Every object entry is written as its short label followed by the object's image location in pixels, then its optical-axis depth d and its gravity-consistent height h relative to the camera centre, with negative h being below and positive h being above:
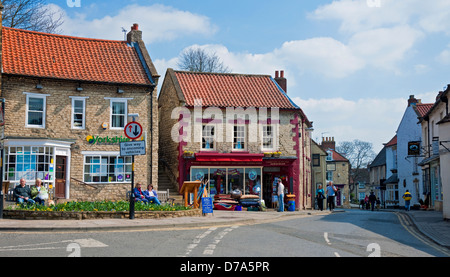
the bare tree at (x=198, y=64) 49.31 +11.22
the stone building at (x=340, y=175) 73.50 +0.74
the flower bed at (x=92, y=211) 16.92 -1.11
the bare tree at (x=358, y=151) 83.75 +4.80
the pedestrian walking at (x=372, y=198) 41.33 -1.49
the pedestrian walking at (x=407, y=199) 34.47 -1.27
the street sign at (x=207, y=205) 20.27 -1.02
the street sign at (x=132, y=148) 17.35 +1.07
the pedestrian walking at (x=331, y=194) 30.20 -0.84
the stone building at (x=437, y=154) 20.88 +1.29
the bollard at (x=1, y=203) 16.86 -0.82
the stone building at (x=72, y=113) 26.34 +3.66
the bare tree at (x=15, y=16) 34.47 +11.35
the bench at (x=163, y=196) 27.55 -0.92
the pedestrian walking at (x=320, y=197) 30.75 -1.03
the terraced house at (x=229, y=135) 31.50 +2.82
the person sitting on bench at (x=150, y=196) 21.84 -0.72
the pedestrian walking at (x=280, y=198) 27.50 -0.99
